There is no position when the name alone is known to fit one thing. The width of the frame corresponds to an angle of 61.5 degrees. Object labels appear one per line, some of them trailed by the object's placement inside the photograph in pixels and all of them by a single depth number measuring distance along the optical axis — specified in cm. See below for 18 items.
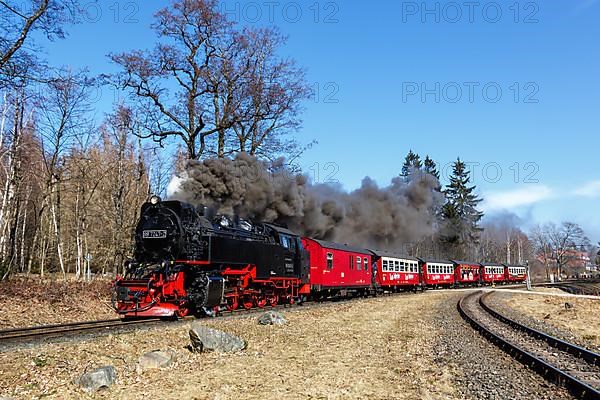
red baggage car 2430
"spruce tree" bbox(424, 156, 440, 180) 7712
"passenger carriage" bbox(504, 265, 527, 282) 6359
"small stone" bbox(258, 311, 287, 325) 1448
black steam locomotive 1469
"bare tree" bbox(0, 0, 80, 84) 1574
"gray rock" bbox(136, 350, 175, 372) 872
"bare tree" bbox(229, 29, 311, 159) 2880
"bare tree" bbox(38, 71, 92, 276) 2864
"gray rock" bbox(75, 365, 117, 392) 750
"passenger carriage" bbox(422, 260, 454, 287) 4316
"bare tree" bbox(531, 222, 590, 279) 9681
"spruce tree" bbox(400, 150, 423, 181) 7712
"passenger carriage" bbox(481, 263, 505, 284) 5625
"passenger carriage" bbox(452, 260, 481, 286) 5066
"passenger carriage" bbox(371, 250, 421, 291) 3372
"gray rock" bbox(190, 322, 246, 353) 1023
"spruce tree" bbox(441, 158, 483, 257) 7425
